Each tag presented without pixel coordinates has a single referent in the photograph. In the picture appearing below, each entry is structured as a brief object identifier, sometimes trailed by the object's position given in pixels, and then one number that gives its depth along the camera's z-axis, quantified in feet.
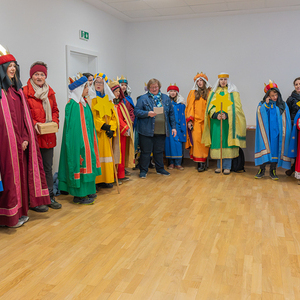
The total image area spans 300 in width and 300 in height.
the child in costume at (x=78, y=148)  12.49
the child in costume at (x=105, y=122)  14.21
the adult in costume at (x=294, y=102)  17.38
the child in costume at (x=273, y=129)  16.72
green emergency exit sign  17.85
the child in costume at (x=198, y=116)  19.13
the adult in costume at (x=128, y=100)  17.88
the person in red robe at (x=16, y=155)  10.36
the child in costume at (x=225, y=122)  18.21
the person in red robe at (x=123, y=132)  15.64
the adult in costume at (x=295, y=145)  16.02
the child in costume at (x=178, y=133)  19.58
